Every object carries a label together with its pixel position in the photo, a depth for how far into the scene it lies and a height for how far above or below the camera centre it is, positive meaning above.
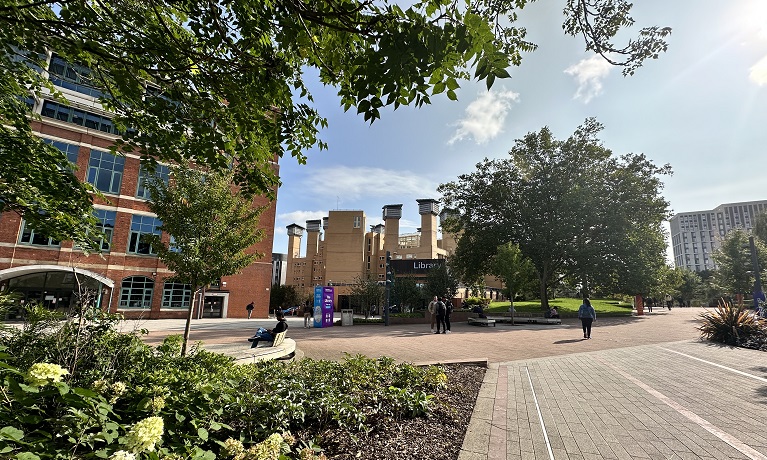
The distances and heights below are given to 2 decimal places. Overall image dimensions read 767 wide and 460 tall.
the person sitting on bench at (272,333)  9.93 -1.58
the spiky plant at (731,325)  10.31 -0.84
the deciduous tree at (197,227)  8.76 +1.35
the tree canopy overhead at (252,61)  2.64 +2.28
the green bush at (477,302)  37.20 -1.53
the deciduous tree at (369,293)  28.36 -0.71
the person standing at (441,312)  15.76 -1.15
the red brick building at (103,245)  23.22 +2.00
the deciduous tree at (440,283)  26.42 +0.27
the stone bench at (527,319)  20.58 -1.92
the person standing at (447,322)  16.12 -1.64
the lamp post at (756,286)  18.27 +0.68
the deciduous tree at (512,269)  22.17 +1.37
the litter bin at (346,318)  21.02 -2.12
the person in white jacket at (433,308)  16.27 -1.03
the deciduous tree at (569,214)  26.70 +6.43
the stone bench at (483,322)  19.83 -1.94
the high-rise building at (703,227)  124.21 +27.13
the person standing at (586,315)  13.03 -0.87
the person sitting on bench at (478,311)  22.22 -1.55
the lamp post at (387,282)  20.25 +0.17
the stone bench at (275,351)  8.12 -1.82
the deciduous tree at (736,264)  31.33 +3.17
